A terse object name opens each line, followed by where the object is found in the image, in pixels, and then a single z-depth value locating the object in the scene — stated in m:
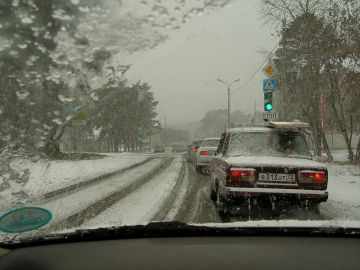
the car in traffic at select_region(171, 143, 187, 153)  41.34
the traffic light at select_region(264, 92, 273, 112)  15.91
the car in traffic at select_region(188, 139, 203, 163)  22.23
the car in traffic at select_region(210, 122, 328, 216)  6.82
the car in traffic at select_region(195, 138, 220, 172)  18.46
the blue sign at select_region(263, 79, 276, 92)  15.62
